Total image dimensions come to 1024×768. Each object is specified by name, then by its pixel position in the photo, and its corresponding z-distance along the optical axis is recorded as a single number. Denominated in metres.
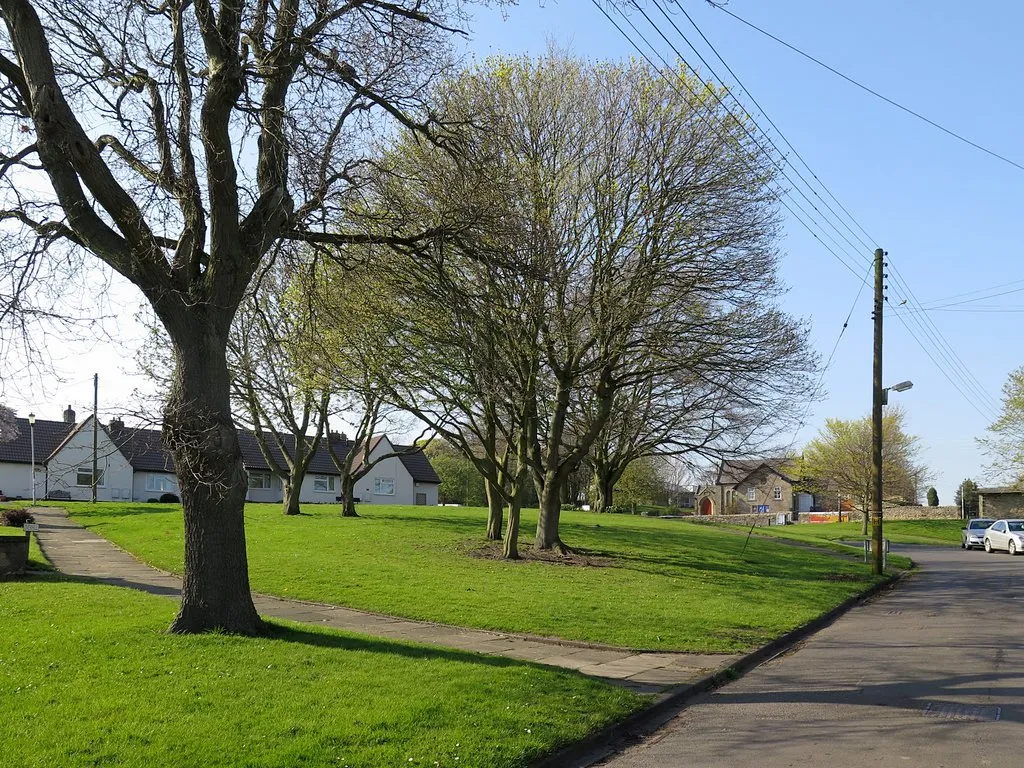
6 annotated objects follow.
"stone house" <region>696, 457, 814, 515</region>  87.75
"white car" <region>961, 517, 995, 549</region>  45.62
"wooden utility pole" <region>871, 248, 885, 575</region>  27.00
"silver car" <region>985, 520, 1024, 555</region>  39.94
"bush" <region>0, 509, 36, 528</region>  21.36
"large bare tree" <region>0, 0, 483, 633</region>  10.06
